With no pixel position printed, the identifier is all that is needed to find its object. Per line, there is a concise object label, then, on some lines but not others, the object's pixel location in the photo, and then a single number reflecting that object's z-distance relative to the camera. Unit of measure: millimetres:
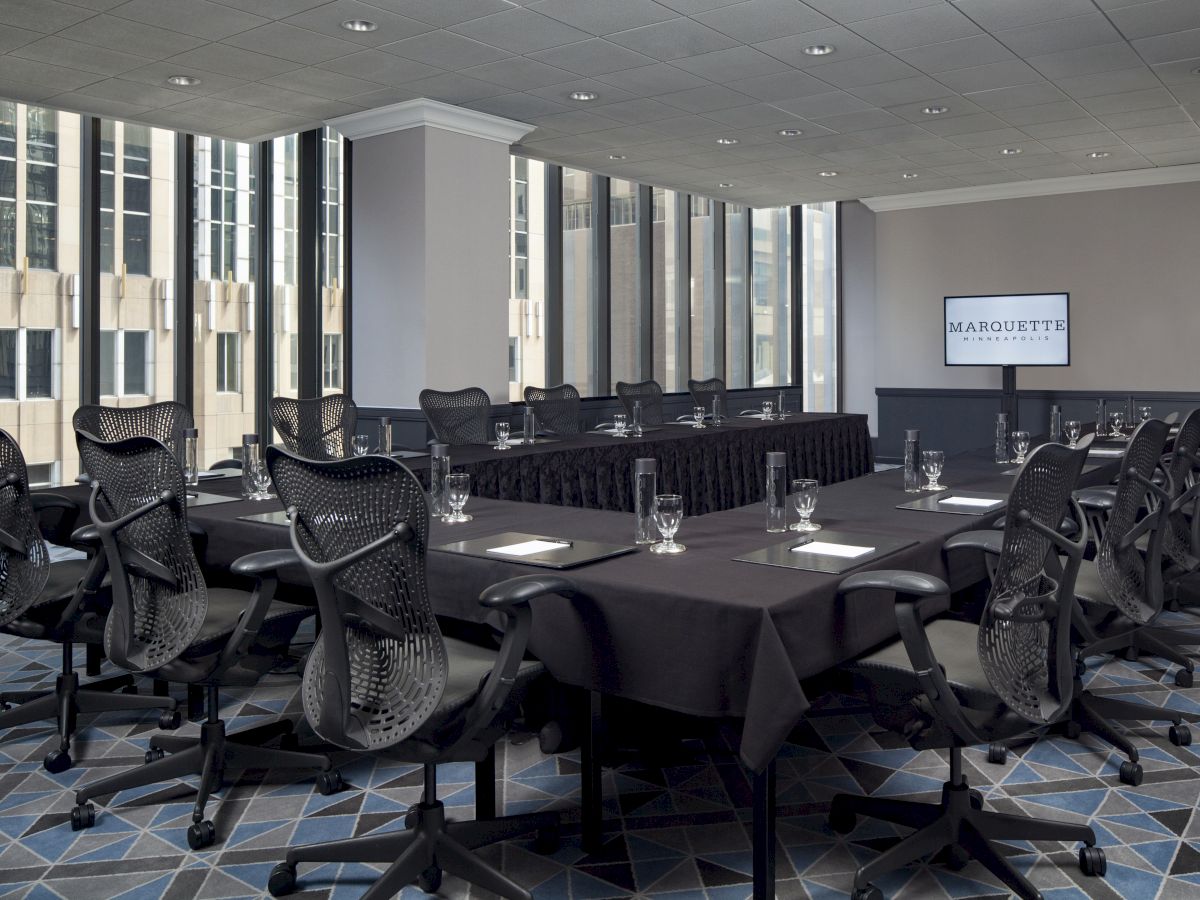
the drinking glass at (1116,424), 6344
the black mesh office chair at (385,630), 2014
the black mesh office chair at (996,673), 2148
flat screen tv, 10133
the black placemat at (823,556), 2404
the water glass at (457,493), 3121
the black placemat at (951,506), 3248
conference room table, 2059
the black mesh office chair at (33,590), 3037
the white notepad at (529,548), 2572
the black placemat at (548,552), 2451
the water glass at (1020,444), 4844
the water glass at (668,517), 2584
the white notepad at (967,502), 3373
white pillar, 7137
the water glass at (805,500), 2941
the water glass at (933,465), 3896
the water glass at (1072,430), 5832
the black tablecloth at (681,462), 5086
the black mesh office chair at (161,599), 2609
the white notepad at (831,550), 2537
